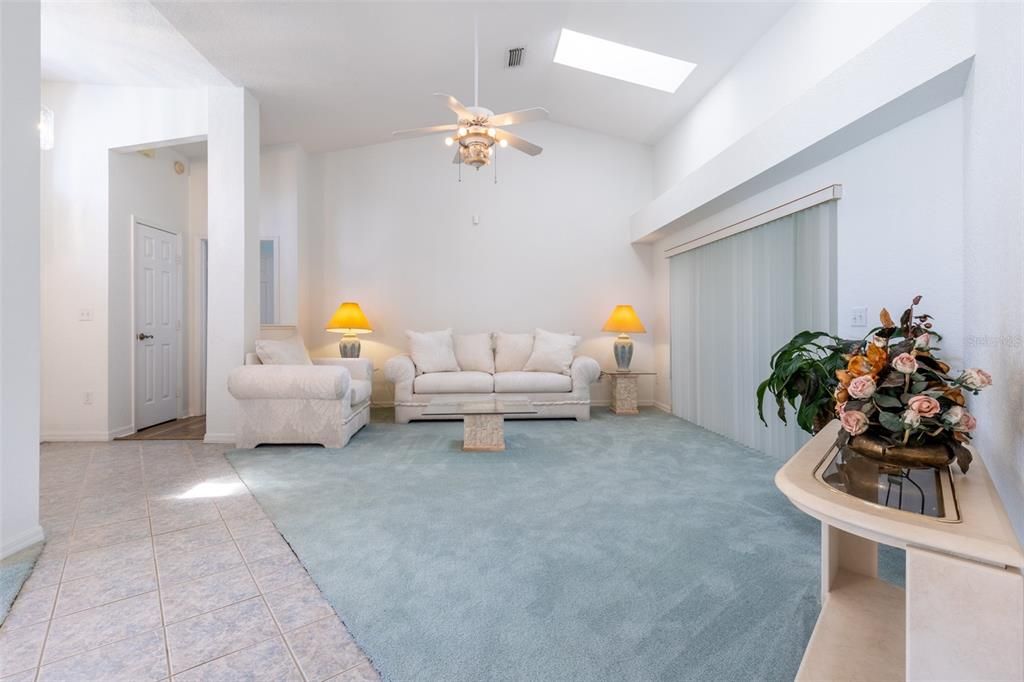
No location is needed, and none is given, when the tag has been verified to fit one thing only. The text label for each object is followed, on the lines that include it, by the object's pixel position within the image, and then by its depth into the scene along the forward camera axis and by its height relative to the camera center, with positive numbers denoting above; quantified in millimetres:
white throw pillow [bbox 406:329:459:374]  5051 -179
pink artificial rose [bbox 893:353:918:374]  1051 -64
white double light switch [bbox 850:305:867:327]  2585 +105
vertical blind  2979 +181
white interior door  4332 +87
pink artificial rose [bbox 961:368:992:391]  1046 -99
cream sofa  4723 -524
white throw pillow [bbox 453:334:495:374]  5293 -196
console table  713 -410
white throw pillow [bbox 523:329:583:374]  5055 -188
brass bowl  1042 -266
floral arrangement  1010 -140
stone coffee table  3531 -685
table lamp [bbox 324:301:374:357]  5082 +129
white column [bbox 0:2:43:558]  1907 +246
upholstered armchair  3555 -520
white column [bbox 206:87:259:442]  3867 +611
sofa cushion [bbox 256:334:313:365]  3803 -139
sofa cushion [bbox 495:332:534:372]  5367 -176
